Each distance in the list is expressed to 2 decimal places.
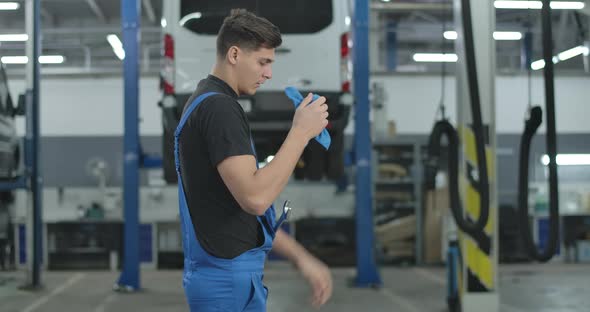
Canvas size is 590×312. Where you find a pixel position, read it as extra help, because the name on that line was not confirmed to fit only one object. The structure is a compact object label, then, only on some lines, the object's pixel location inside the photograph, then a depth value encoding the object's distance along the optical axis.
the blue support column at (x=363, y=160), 7.25
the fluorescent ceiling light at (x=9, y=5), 9.99
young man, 1.71
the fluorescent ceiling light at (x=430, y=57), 14.30
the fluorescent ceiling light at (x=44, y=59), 13.30
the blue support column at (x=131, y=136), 6.98
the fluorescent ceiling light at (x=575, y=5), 5.80
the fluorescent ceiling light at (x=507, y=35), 12.38
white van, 5.66
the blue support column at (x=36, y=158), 7.39
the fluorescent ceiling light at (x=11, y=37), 12.01
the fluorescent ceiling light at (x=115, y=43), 12.51
